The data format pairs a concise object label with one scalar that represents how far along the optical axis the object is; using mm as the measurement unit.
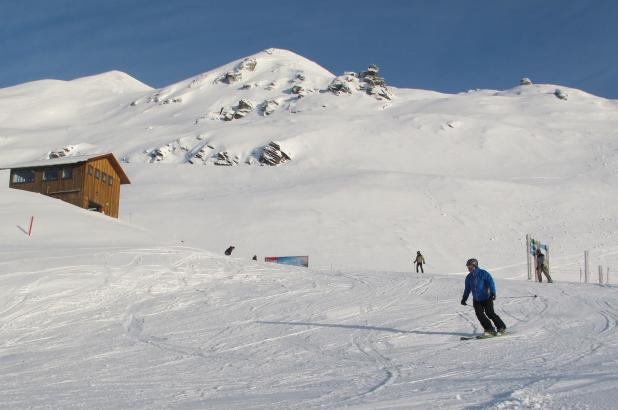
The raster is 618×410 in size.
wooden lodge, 36781
